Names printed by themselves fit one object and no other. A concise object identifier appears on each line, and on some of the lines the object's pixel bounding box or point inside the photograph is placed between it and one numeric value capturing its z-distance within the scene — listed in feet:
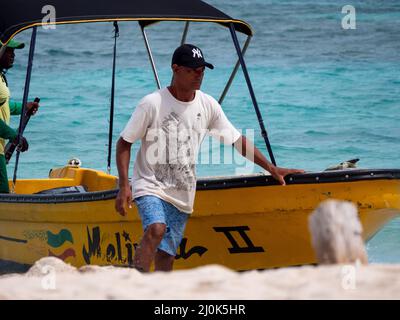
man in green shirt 59.77
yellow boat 50.31
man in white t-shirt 45.34
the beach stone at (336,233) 33.19
